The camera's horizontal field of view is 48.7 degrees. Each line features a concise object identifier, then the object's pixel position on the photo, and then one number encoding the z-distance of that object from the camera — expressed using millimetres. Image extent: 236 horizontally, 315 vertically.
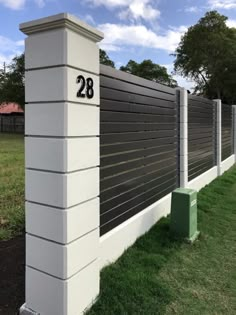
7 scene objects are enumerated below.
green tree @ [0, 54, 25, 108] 21631
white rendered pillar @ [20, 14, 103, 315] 1751
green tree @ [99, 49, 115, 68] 23126
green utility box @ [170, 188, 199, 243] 3188
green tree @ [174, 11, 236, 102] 20817
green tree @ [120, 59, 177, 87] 30029
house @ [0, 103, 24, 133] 27158
